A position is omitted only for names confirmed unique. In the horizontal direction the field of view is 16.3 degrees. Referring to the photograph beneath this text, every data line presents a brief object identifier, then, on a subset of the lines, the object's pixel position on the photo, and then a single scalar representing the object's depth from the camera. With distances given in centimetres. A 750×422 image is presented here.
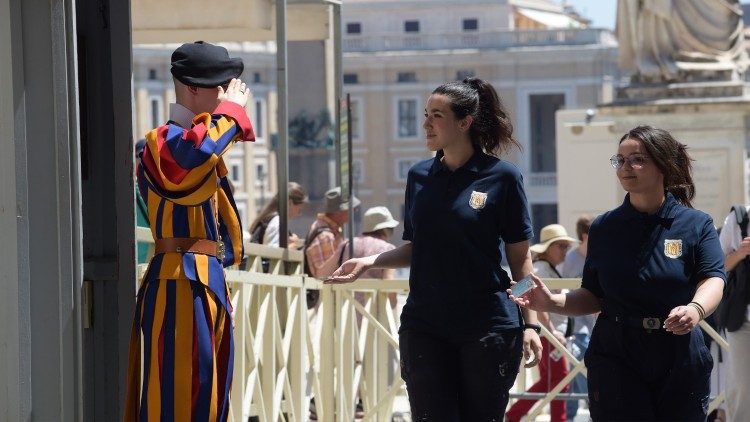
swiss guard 812
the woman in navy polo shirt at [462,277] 896
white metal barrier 1252
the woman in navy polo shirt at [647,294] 875
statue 2824
